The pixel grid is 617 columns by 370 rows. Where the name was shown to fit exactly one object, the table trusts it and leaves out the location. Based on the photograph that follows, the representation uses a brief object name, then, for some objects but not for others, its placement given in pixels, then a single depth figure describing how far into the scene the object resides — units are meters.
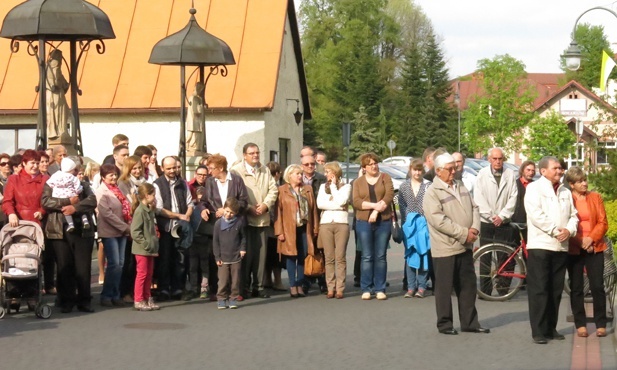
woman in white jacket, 16.08
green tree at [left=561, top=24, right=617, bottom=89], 129.00
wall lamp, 43.28
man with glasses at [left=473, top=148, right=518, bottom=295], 16.28
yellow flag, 22.50
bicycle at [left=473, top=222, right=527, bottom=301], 15.70
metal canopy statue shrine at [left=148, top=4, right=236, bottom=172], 24.48
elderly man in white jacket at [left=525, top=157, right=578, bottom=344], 11.92
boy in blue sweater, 14.94
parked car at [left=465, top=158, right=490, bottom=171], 59.41
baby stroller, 13.42
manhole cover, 12.95
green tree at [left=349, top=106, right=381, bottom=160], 86.88
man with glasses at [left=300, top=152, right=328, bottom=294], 16.88
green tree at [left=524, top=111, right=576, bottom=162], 62.19
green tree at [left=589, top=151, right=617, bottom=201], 19.23
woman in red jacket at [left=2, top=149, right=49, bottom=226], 13.98
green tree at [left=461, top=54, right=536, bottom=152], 82.31
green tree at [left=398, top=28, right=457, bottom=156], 89.50
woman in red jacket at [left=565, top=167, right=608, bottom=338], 12.26
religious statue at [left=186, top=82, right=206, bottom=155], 30.05
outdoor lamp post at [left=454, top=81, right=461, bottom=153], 88.62
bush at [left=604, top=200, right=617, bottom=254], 17.17
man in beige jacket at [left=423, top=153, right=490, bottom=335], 12.51
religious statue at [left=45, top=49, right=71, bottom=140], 22.07
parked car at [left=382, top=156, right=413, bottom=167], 73.10
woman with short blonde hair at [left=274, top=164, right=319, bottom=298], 16.33
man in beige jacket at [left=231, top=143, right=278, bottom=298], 16.12
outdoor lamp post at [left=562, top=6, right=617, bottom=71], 31.34
